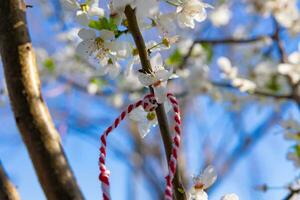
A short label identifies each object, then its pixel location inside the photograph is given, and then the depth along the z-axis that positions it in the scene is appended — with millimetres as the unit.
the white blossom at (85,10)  362
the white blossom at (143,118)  365
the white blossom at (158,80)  348
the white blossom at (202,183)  357
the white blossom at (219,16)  2663
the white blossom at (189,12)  369
